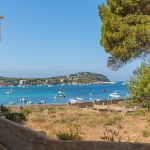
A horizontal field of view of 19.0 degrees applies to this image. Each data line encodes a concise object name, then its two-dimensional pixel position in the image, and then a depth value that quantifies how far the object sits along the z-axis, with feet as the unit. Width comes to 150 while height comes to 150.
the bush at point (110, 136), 52.03
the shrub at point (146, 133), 59.41
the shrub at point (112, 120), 74.73
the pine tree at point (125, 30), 64.90
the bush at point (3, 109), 87.20
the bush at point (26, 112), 92.00
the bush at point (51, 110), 101.35
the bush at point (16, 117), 74.74
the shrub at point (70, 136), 49.49
